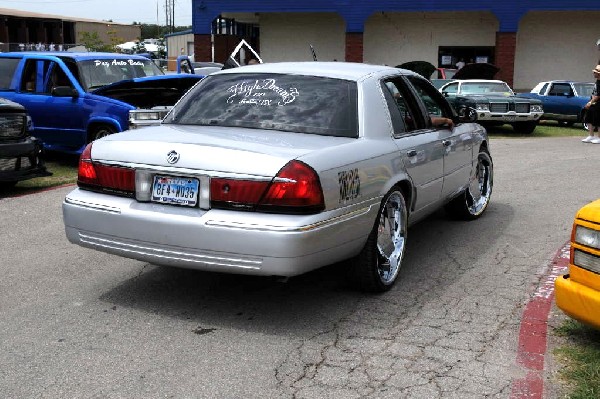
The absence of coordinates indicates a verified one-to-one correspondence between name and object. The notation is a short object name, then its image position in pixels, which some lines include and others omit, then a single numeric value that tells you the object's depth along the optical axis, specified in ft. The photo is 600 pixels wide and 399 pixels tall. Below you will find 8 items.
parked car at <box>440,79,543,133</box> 58.39
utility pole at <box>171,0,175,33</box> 273.66
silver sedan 13.58
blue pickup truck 34.17
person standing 51.07
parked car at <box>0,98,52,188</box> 27.48
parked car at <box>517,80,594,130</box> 69.56
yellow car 12.35
